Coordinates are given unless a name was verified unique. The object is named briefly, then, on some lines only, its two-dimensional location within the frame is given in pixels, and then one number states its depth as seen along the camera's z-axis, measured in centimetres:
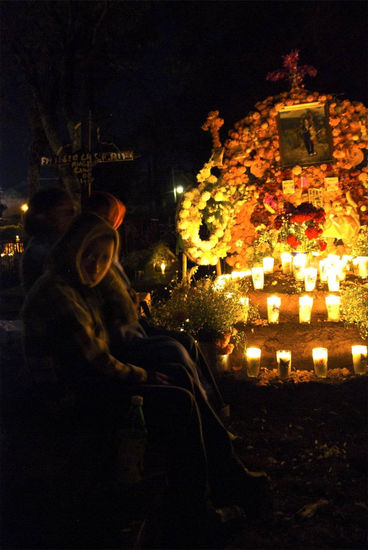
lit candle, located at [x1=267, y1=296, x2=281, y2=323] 672
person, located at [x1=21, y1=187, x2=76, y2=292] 366
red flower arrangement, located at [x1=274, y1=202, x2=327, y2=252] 773
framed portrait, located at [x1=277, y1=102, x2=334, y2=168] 816
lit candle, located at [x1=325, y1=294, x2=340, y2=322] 652
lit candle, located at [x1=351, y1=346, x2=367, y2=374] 550
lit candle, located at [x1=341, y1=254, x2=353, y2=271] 787
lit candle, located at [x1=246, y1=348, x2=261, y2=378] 553
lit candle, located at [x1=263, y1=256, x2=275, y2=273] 812
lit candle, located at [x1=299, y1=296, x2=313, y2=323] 657
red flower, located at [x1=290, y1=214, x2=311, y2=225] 773
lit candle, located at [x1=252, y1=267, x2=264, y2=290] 734
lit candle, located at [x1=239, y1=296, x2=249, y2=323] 674
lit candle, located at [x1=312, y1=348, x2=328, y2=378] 547
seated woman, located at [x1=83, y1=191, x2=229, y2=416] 299
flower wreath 848
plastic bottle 258
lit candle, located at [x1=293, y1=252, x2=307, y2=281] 754
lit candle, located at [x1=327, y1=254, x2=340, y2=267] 734
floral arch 816
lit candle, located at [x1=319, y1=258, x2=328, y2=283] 753
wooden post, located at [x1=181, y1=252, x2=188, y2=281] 860
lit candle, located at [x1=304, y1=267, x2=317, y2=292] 706
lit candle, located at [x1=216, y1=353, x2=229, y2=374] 564
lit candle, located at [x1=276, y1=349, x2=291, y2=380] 550
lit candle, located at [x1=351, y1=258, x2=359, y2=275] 764
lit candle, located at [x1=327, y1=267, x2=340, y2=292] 695
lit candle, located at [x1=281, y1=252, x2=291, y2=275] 808
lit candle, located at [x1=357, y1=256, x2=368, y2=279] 749
